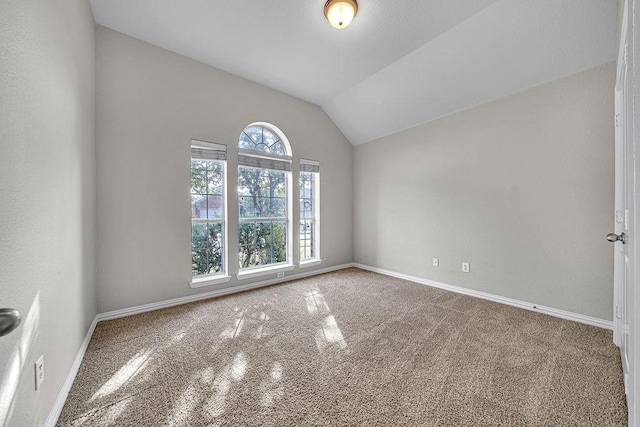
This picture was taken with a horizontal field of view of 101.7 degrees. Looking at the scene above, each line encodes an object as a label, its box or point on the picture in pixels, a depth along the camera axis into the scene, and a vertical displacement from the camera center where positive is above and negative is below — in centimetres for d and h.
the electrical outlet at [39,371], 118 -74
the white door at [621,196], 115 +9
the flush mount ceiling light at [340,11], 220 +171
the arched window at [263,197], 363 +20
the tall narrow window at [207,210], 319 +0
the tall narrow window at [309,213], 432 -5
